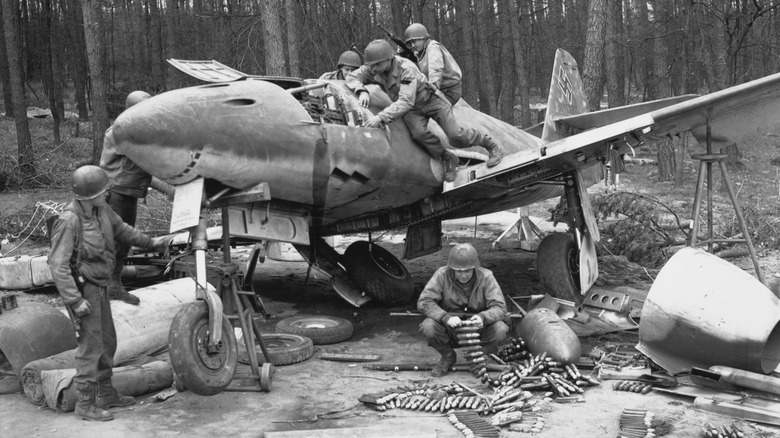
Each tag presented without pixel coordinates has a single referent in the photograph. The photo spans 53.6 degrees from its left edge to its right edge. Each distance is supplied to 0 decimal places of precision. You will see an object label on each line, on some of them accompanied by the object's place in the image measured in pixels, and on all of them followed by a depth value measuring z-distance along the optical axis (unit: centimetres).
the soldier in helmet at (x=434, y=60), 930
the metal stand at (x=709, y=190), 866
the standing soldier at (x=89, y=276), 603
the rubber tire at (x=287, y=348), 766
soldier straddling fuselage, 848
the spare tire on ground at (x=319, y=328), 852
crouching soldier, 728
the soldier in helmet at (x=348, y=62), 1100
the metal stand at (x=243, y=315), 684
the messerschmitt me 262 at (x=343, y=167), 660
